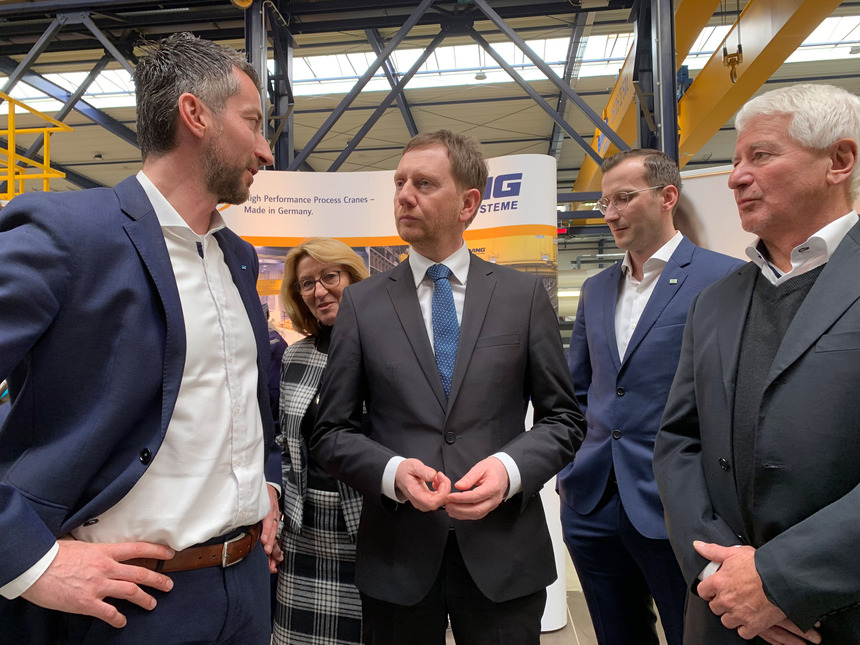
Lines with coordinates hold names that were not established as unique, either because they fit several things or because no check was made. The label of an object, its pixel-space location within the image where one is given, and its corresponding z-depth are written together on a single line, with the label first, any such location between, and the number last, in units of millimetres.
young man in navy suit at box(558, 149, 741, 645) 1998
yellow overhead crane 4488
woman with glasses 2090
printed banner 3633
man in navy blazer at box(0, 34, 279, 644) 1090
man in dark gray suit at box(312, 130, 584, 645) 1492
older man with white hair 1160
